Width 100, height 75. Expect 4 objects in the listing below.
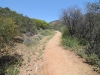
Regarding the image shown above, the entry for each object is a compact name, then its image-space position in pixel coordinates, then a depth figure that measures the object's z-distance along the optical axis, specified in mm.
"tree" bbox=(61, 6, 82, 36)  9533
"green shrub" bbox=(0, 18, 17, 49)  4536
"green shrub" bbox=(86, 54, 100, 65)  4571
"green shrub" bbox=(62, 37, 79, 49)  7024
